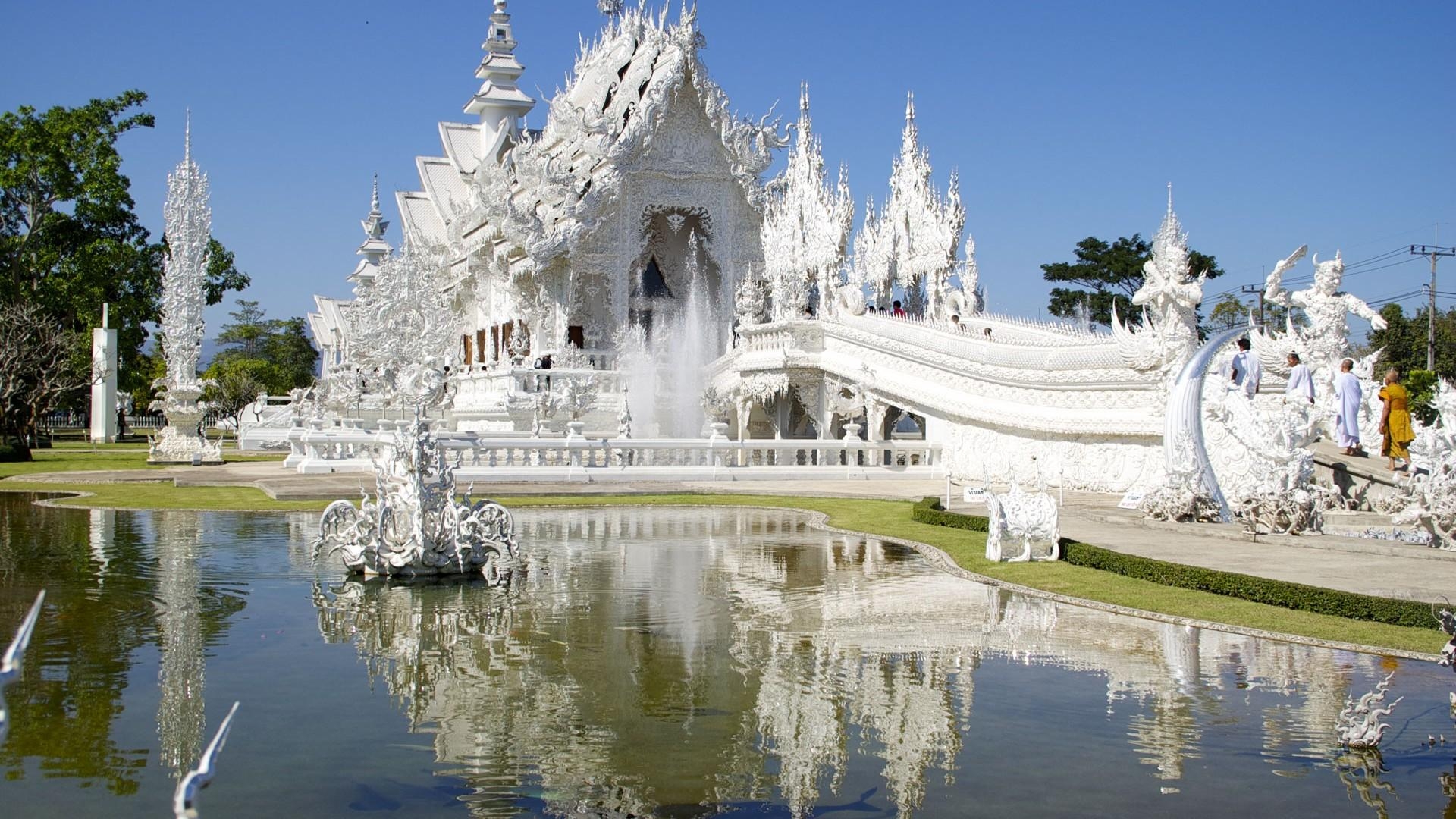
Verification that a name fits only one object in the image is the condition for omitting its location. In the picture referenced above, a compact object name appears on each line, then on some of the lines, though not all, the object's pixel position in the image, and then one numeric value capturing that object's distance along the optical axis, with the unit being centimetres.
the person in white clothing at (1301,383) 1565
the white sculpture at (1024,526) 1156
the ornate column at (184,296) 2777
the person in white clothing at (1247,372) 1500
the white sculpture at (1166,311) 1611
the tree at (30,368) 3212
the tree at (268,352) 6731
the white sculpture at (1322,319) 1653
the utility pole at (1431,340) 3959
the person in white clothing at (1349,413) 1533
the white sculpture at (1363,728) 577
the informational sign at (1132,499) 1584
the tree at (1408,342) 4331
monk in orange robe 1495
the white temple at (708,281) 2409
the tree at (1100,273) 5703
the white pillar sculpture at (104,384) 3881
